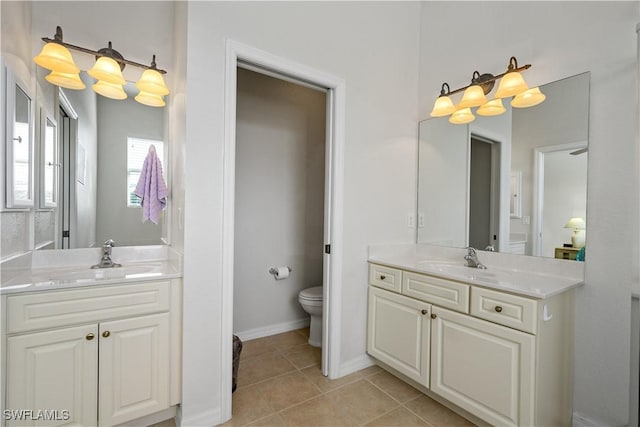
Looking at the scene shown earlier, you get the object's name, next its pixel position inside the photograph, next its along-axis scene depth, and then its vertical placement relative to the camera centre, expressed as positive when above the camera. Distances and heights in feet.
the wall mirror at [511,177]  5.65 +0.84
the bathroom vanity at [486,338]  4.66 -2.28
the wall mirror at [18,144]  4.55 +0.99
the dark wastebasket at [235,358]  6.40 -3.32
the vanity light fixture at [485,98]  5.77 +2.46
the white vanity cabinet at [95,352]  4.20 -2.30
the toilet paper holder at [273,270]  9.48 -1.99
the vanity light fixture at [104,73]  4.72 +2.31
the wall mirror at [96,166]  5.76 +0.82
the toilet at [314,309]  8.55 -2.90
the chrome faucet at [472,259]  6.68 -1.07
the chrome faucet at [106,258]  5.84 -1.05
